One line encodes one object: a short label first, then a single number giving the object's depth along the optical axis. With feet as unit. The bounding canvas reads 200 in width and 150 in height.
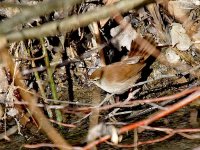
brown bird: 22.30
